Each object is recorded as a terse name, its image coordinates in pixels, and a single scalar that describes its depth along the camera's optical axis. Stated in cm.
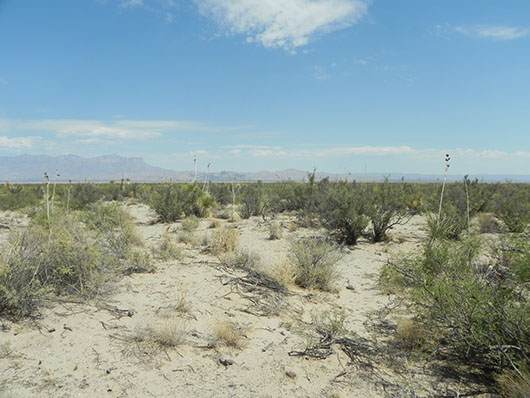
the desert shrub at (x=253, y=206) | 1630
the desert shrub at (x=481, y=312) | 360
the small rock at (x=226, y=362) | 405
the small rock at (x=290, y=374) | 391
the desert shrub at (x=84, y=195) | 1846
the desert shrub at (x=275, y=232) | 1138
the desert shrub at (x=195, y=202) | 1577
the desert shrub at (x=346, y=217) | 1077
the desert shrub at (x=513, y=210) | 1132
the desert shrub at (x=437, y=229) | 890
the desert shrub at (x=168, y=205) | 1451
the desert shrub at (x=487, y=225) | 1230
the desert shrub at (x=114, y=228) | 722
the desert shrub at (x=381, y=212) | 1120
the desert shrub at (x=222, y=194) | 2189
